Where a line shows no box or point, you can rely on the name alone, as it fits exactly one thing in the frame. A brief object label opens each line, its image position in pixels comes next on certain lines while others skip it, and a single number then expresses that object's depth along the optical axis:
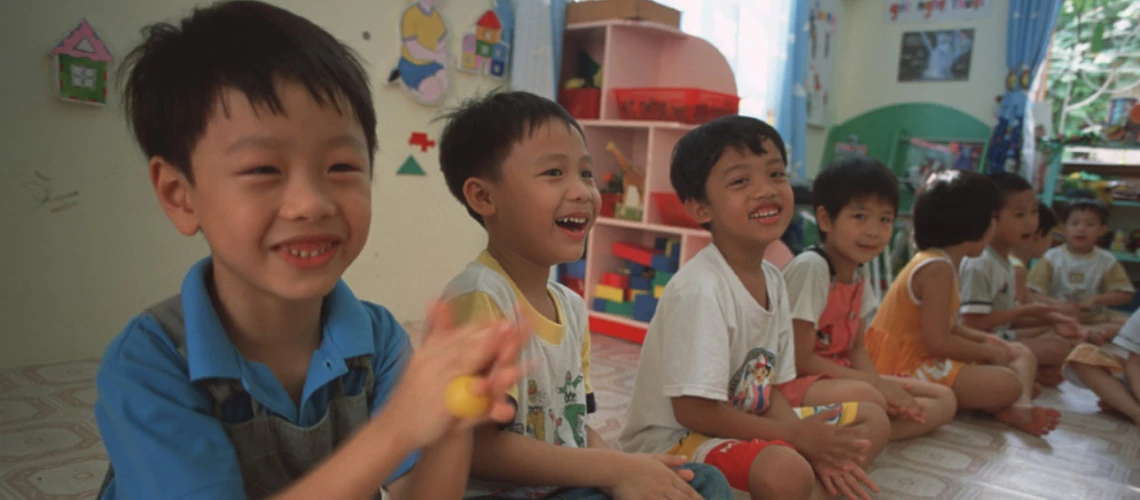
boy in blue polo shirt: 0.52
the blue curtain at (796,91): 3.98
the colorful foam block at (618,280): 2.69
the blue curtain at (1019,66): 4.20
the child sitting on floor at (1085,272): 2.82
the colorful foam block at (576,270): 2.81
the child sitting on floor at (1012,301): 2.24
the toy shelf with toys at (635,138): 2.53
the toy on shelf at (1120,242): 3.93
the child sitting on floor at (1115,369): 1.99
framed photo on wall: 4.57
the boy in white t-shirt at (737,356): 1.13
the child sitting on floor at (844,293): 1.50
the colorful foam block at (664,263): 2.56
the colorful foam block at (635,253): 2.62
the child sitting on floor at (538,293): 0.87
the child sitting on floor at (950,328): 1.84
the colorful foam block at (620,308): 2.64
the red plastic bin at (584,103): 2.71
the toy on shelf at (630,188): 2.63
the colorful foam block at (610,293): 2.66
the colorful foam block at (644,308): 2.54
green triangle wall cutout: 2.36
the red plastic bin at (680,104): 2.49
